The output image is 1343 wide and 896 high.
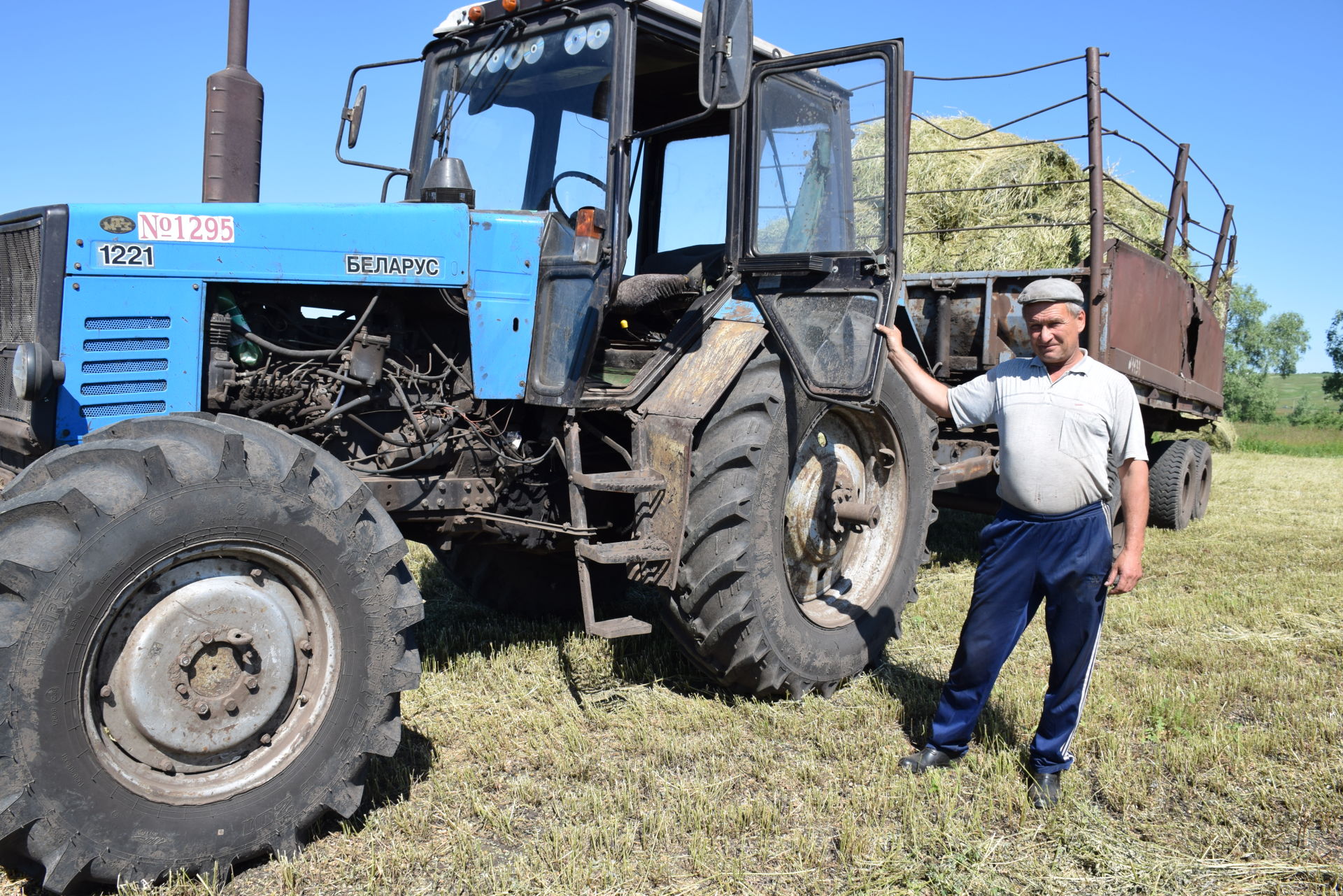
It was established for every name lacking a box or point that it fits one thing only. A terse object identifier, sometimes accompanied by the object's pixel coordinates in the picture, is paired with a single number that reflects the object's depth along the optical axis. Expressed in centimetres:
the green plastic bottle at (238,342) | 336
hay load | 719
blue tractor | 258
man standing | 321
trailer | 612
